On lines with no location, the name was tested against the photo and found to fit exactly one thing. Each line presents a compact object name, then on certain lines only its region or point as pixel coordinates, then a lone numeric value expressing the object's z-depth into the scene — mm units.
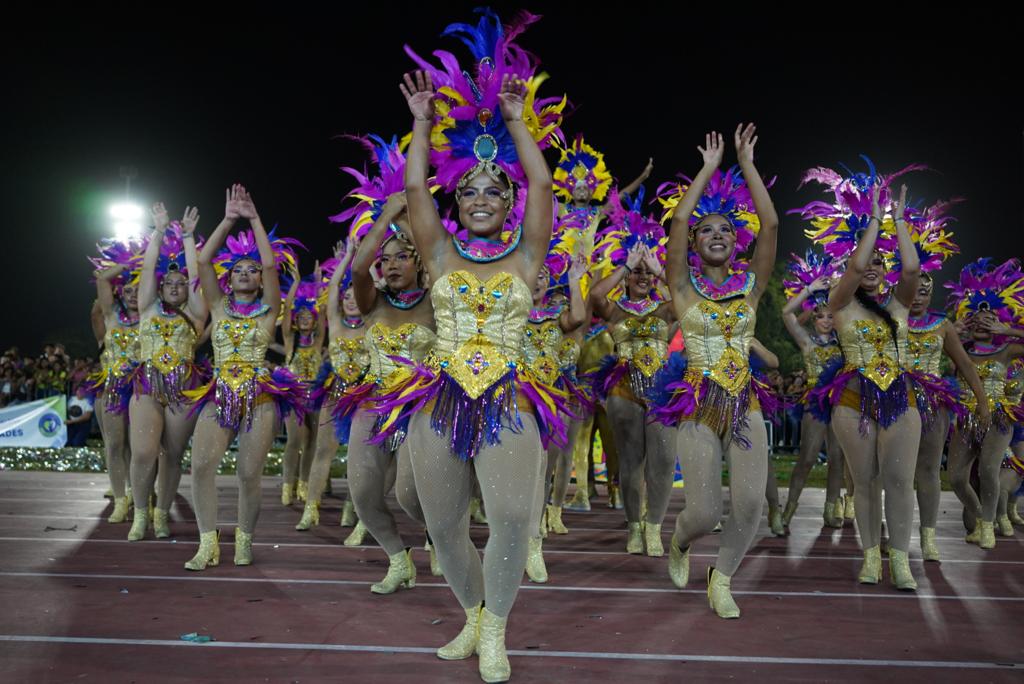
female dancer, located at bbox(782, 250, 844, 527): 8219
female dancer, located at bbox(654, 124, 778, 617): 4828
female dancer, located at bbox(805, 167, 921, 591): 5566
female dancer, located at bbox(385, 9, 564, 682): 3617
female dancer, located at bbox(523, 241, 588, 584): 5816
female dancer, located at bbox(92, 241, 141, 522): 7738
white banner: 13977
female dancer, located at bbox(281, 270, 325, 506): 9797
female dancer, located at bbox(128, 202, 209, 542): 6980
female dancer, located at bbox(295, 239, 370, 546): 7137
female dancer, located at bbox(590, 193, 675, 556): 6613
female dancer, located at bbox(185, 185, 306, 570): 5941
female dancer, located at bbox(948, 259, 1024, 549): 7969
